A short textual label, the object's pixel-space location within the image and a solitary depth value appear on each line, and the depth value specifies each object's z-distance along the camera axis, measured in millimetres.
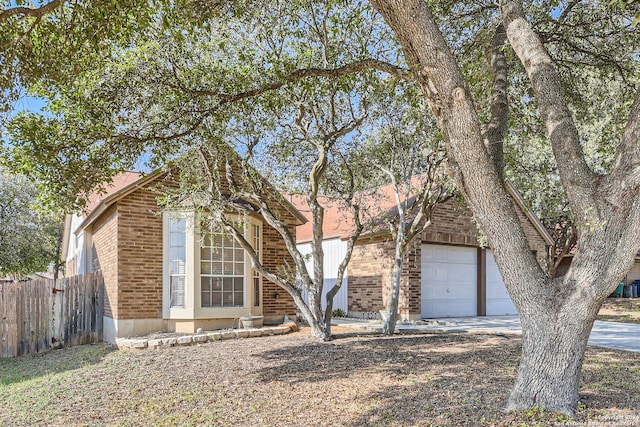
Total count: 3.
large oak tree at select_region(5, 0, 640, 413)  4141
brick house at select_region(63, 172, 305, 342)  10438
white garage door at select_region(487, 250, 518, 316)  16516
